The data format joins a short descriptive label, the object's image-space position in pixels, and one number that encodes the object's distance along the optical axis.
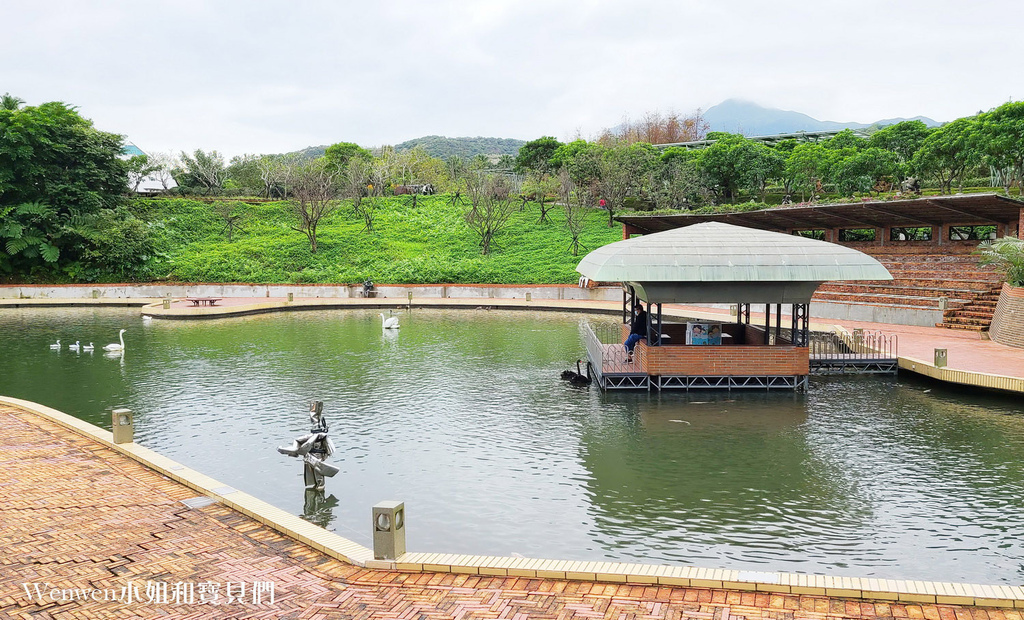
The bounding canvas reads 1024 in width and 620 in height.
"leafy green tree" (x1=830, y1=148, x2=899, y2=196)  51.97
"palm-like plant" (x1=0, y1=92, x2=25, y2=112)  50.31
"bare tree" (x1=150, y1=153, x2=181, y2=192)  69.93
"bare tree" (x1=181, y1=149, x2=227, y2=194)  68.88
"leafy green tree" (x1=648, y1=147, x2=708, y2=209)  56.19
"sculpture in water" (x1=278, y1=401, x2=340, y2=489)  11.47
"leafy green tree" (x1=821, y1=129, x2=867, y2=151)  65.25
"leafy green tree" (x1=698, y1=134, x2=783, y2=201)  58.84
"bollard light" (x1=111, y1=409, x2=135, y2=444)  13.03
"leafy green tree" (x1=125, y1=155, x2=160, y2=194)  63.28
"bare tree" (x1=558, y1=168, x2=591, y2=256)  49.72
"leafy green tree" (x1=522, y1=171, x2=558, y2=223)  58.19
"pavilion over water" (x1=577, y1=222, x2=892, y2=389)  18.09
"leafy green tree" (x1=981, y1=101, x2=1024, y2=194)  40.97
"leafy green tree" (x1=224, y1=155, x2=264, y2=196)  70.81
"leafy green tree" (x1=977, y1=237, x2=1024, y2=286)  24.23
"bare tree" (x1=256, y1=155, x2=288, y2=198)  68.38
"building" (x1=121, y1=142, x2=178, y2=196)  67.56
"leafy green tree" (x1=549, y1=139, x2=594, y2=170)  69.05
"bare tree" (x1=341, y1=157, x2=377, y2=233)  60.81
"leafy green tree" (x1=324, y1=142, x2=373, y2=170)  83.76
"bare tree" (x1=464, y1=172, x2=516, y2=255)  52.44
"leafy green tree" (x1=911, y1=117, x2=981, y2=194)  44.56
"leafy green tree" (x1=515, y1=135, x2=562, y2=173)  77.38
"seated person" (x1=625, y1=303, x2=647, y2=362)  20.48
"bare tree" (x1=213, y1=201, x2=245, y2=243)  56.51
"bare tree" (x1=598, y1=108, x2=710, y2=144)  115.13
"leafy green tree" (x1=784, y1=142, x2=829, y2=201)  56.47
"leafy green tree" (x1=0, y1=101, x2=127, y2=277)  46.06
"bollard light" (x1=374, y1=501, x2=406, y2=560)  8.17
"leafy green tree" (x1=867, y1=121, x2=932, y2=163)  62.84
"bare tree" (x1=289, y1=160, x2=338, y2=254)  51.44
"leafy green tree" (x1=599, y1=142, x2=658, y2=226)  56.41
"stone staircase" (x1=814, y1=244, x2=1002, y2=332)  28.28
